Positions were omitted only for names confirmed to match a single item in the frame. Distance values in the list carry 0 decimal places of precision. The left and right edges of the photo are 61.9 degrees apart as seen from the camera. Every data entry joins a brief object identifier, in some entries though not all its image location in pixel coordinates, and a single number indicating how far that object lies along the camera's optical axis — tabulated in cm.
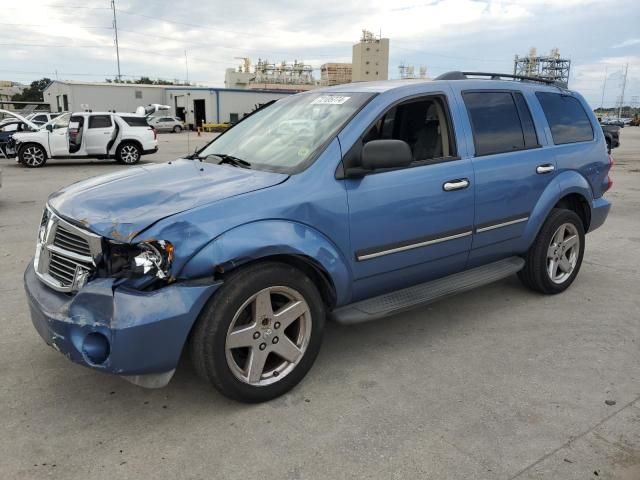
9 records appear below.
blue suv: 263
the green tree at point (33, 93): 8706
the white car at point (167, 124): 4239
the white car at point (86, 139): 1570
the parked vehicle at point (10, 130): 1691
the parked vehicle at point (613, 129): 1880
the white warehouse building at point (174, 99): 4891
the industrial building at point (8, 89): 9356
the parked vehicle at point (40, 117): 2634
